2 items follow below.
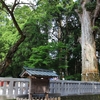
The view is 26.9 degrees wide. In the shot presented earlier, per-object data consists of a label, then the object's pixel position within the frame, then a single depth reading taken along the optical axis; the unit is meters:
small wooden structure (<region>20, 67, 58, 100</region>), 8.70
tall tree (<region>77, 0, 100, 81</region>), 17.62
